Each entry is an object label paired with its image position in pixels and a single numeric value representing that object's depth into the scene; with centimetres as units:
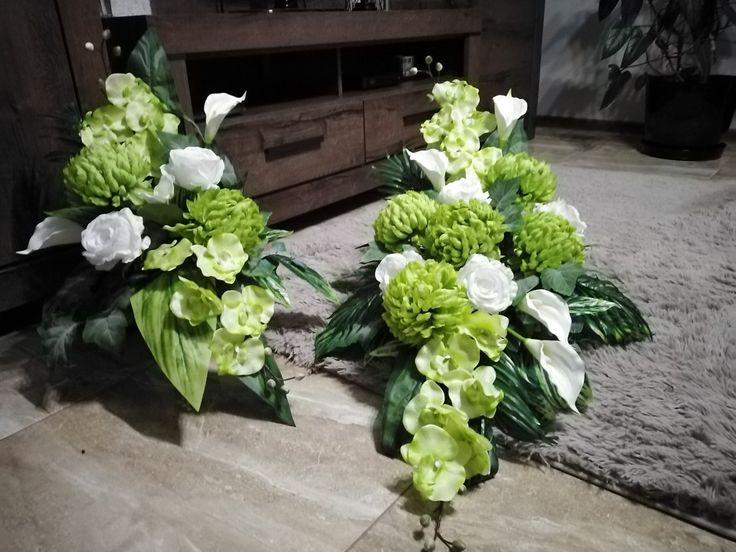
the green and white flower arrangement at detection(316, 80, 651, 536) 69
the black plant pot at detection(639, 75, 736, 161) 210
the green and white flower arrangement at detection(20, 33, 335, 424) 76
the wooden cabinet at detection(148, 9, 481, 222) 128
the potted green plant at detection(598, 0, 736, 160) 202
